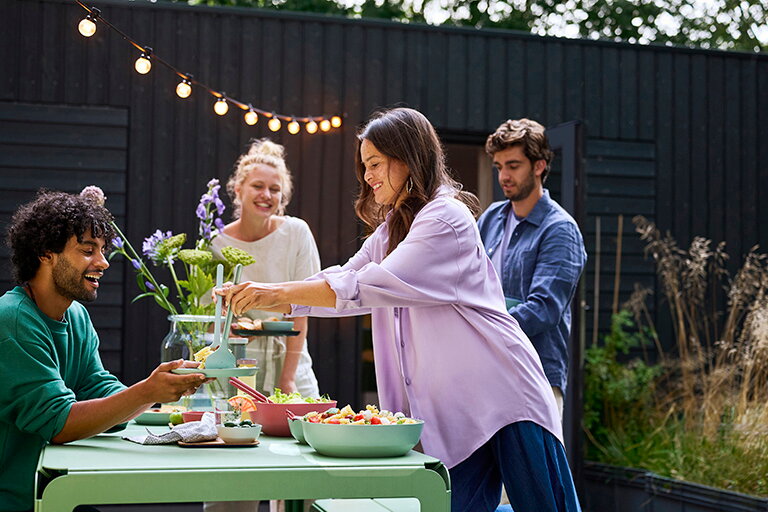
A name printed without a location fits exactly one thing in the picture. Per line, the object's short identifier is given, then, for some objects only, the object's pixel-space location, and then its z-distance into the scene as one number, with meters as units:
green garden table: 1.72
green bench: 2.36
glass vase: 2.80
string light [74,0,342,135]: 3.15
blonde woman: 3.79
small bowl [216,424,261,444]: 2.17
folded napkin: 2.15
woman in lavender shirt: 2.18
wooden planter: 4.49
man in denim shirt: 3.44
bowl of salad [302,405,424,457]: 1.93
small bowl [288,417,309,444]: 2.23
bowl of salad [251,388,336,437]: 2.46
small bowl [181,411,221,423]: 2.59
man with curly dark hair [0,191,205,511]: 2.08
